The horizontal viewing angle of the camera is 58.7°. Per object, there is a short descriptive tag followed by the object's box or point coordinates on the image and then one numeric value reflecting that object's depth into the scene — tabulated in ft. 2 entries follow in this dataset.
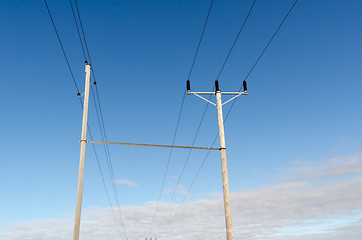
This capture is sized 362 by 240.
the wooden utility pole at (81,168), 45.42
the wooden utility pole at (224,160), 48.14
